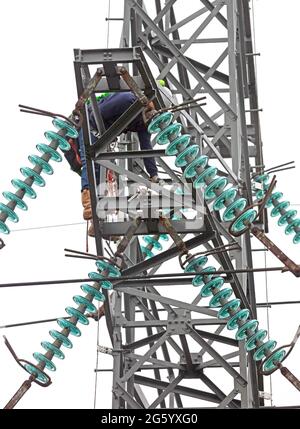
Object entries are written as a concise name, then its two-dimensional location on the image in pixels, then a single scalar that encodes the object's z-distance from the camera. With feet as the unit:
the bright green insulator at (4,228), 56.80
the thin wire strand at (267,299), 63.69
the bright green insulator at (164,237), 66.69
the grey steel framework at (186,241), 59.26
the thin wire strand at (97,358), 60.58
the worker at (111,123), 59.62
